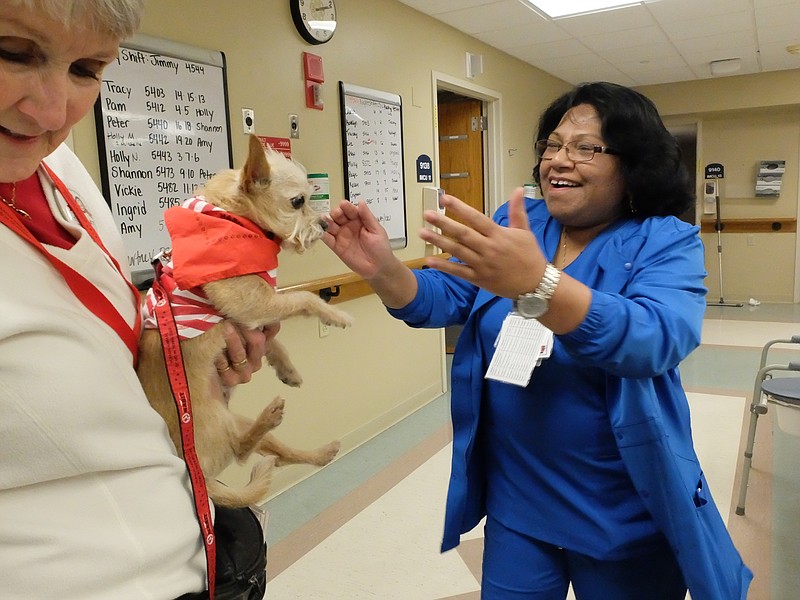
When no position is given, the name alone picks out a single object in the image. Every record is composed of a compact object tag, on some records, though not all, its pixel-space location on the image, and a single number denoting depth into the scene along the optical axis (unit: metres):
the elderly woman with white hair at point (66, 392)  0.58
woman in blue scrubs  1.03
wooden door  5.65
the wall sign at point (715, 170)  8.13
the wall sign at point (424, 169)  4.41
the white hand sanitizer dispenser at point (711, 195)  8.19
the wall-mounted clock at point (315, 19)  3.13
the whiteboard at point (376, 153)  3.59
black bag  0.83
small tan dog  1.17
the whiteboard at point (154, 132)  2.34
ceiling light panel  4.39
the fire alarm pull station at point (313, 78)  3.22
